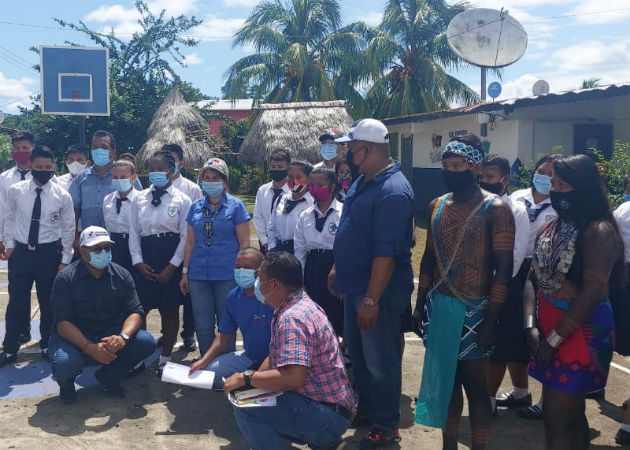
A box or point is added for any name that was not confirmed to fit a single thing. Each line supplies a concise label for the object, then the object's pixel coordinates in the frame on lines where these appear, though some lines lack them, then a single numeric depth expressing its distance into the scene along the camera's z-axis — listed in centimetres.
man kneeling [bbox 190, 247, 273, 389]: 422
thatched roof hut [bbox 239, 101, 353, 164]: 1878
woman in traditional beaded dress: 313
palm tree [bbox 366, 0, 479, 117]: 2448
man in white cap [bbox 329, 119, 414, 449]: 379
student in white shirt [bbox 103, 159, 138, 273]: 575
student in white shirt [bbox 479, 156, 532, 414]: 419
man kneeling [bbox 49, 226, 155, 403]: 476
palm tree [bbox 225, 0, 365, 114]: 2602
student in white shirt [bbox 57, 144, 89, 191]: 718
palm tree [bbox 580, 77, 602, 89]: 3306
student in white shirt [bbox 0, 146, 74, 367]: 572
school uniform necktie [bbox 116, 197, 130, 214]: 580
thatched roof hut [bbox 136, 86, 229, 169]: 1867
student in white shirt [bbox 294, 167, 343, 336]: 513
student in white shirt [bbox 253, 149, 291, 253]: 615
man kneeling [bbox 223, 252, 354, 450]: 333
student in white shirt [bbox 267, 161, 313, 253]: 558
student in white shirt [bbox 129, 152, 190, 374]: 548
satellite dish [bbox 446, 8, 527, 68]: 1322
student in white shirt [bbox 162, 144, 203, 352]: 605
